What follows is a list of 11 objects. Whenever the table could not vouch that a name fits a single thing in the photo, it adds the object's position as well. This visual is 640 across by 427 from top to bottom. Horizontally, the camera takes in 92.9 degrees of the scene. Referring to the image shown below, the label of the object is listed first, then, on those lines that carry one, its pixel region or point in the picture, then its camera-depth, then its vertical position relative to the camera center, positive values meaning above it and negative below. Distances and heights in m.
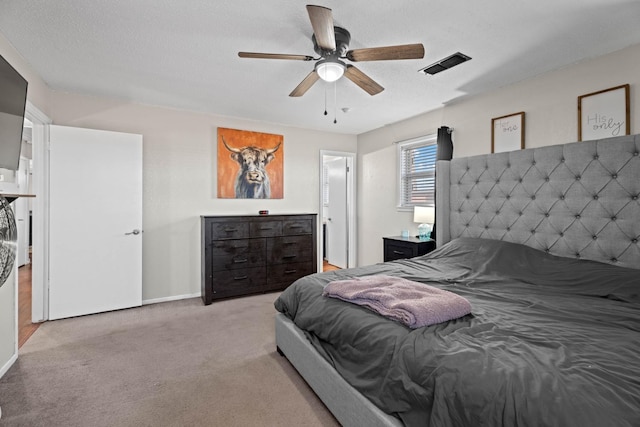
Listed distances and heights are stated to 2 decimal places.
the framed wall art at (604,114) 2.24 +0.76
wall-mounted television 1.81 +0.59
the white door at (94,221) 3.13 -0.14
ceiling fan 1.64 +1.00
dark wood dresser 3.66 -0.56
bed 0.93 -0.50
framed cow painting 4.12 +0.63
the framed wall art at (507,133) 2.88 +0.77
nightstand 3.35 -0.42
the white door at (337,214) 5.35 -0.08
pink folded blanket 1.37 -0.45
